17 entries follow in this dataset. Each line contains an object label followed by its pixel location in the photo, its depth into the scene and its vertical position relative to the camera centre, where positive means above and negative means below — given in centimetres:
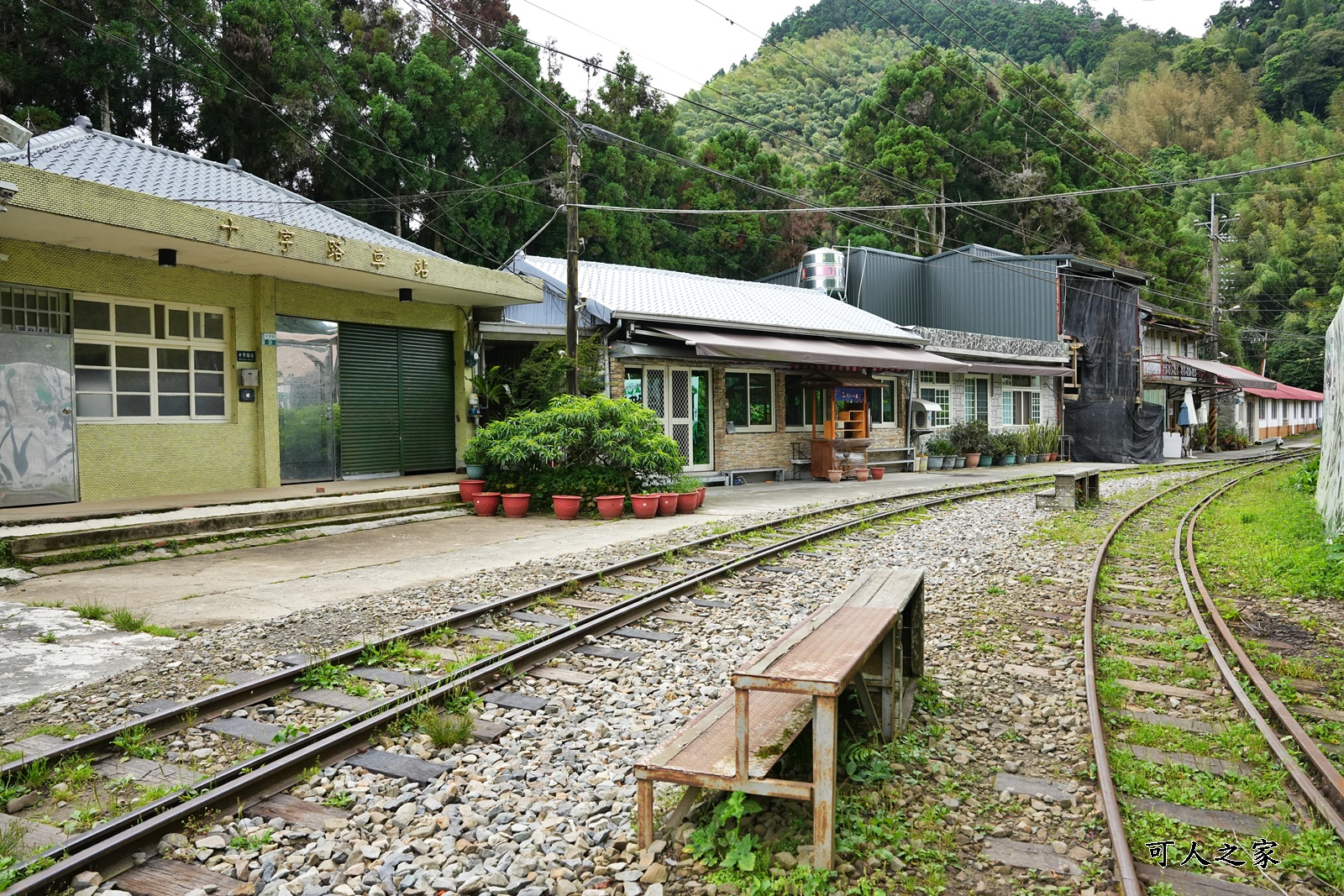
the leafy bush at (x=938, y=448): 2430 -45
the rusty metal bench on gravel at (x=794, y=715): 322 -124
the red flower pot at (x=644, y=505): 1314 -107
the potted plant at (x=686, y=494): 1394 -97
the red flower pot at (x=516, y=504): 1334 -104
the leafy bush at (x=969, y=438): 2492 -18
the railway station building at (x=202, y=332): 1027 +158
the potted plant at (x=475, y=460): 1384 -38
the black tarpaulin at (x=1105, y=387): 2923 +146
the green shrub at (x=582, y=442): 1323 -9
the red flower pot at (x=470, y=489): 1373 -83
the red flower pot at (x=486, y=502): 1346 -103
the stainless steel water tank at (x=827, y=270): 2764 +519
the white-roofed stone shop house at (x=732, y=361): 1711 +154
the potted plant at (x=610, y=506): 1305 -107
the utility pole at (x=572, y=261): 1391 +282
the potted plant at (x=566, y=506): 1302 -105
